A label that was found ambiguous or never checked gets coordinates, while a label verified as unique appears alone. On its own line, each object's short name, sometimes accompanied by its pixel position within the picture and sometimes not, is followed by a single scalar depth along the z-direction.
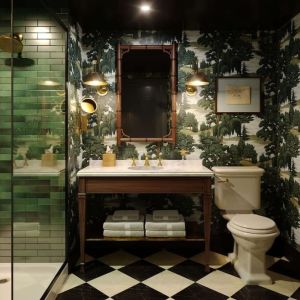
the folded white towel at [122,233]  2.49
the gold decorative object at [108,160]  2.81
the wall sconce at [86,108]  2.86
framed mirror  2.88
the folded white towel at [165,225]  2.48
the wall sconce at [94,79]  2.75
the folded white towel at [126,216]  2.56
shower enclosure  2.10
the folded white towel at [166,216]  2.56
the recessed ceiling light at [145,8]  2.43
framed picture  2.93
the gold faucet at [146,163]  2.82
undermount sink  2.69
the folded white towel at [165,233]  2.48
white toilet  2.23
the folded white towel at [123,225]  2.49
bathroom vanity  2.37
